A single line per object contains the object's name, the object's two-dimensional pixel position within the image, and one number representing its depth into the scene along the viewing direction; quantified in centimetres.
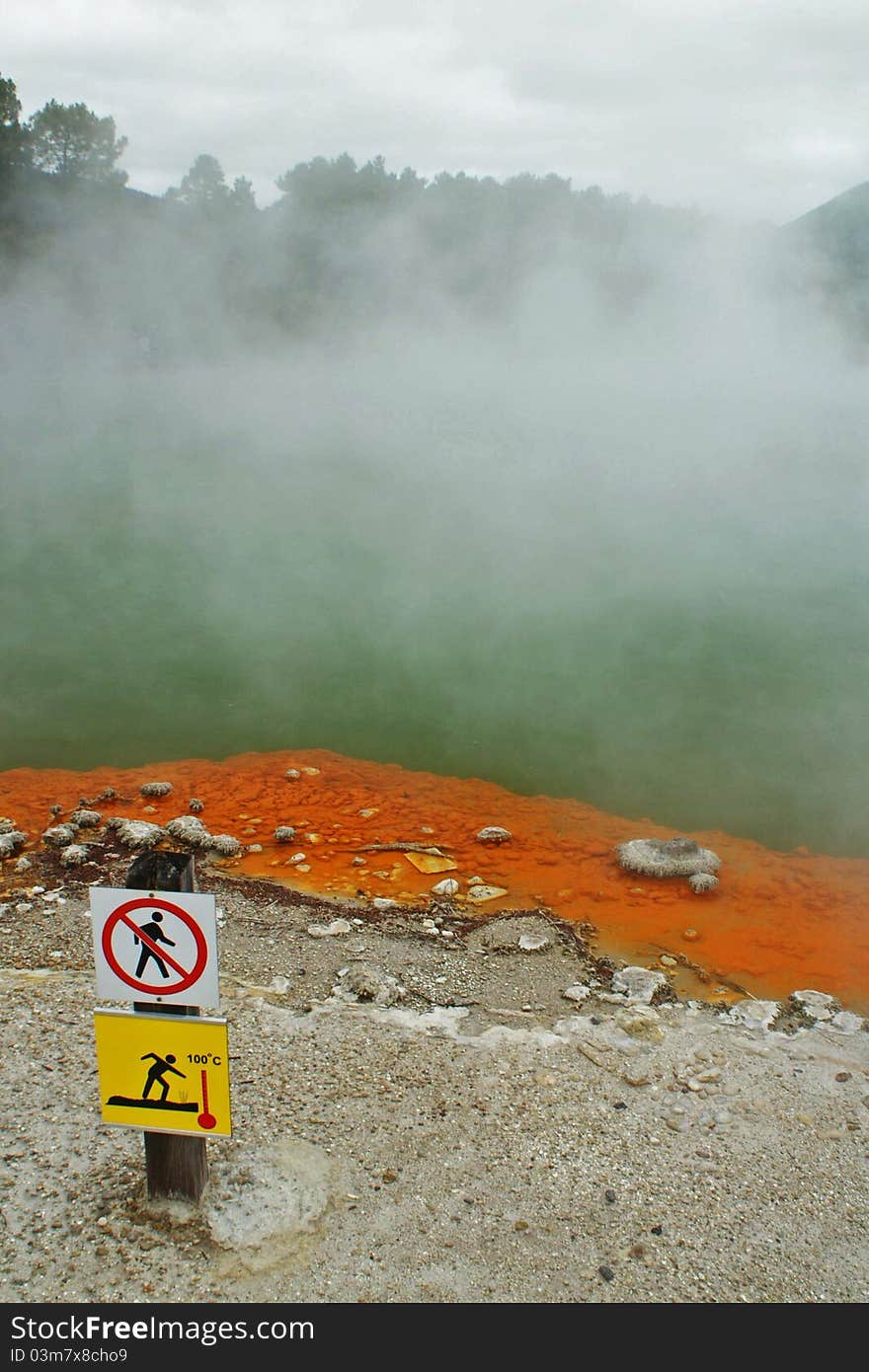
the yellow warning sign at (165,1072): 229
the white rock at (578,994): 398
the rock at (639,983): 407
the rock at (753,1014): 393
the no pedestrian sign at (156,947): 221
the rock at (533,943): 442
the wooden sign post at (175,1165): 245
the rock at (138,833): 533
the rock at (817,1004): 405
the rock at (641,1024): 367
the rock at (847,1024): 391
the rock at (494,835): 583
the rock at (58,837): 533
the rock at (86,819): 562
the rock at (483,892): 502
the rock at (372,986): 381
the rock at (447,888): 501
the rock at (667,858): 548
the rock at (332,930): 439
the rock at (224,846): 537
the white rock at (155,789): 643
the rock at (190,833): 541
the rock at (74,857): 505
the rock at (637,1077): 331
